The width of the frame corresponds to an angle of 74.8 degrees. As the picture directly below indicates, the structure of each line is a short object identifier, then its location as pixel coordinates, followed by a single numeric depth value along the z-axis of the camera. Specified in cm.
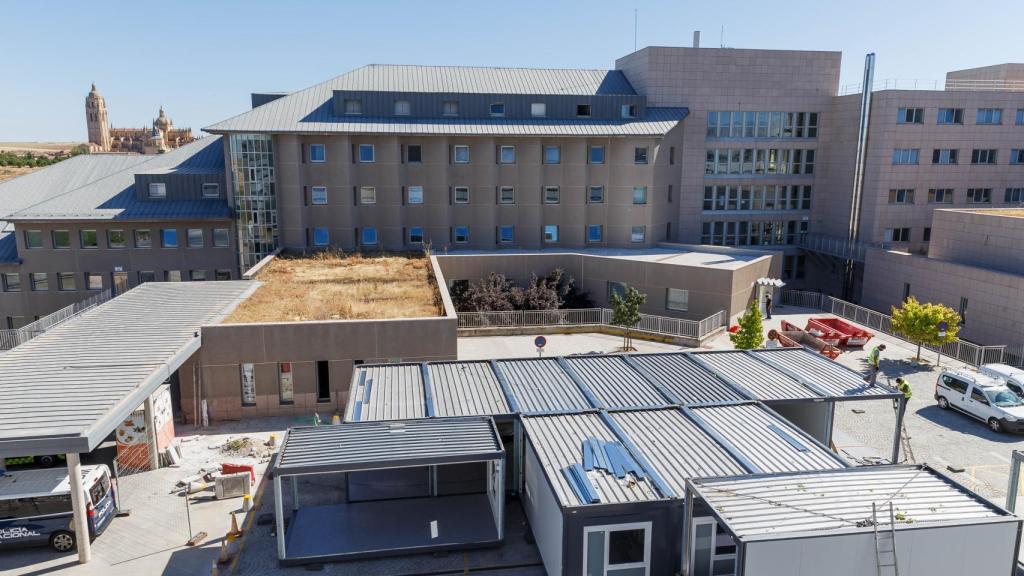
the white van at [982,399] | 2285
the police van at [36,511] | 1533
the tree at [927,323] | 2925
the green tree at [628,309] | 3119
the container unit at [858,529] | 1134
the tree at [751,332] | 2850
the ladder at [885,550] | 1148
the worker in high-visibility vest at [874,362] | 2554
